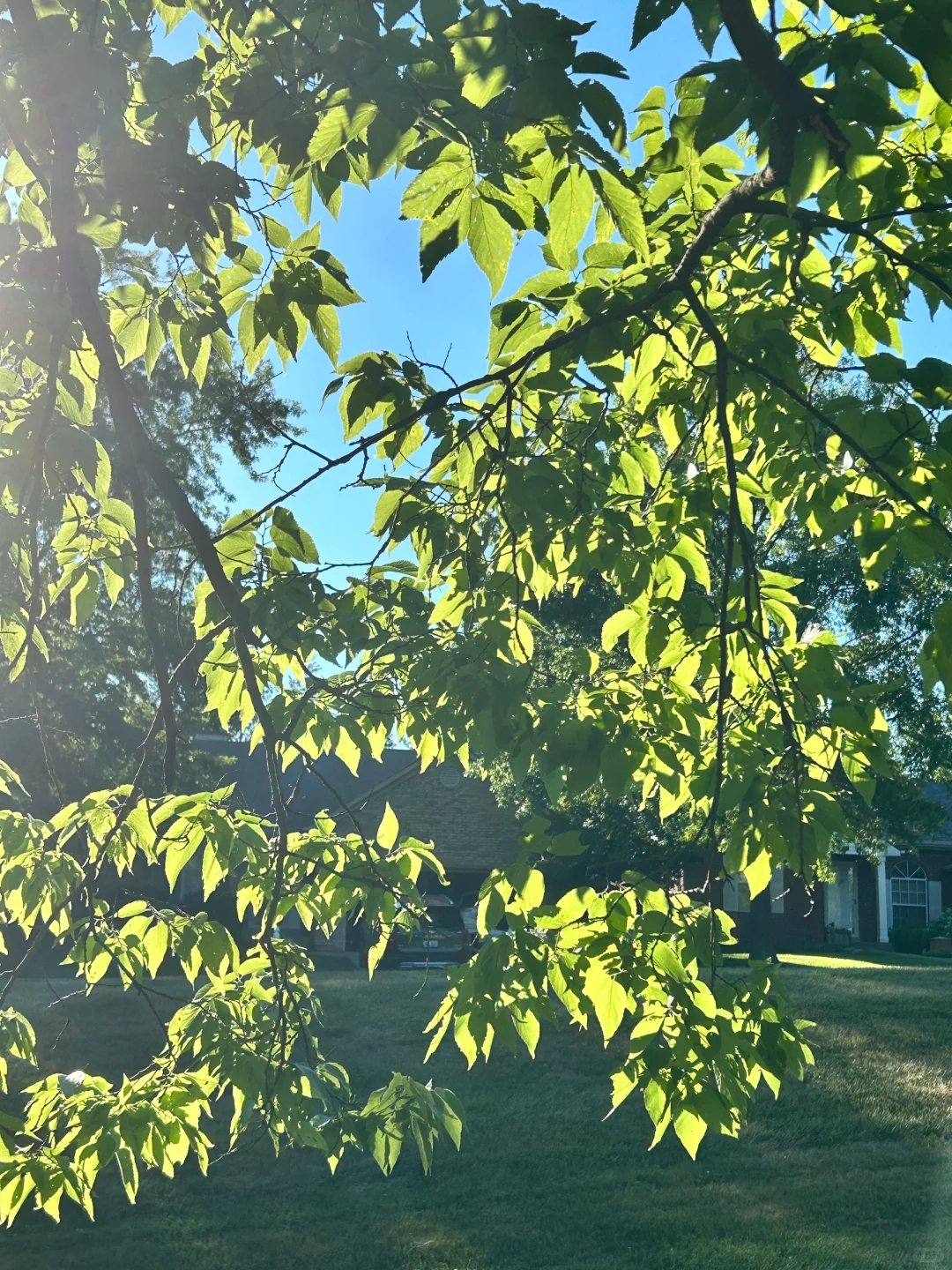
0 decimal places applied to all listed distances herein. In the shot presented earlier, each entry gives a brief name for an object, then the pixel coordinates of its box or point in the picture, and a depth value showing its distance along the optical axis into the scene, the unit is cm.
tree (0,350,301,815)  1391
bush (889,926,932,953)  3089
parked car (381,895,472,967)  2408
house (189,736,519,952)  2764
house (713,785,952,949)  3275
